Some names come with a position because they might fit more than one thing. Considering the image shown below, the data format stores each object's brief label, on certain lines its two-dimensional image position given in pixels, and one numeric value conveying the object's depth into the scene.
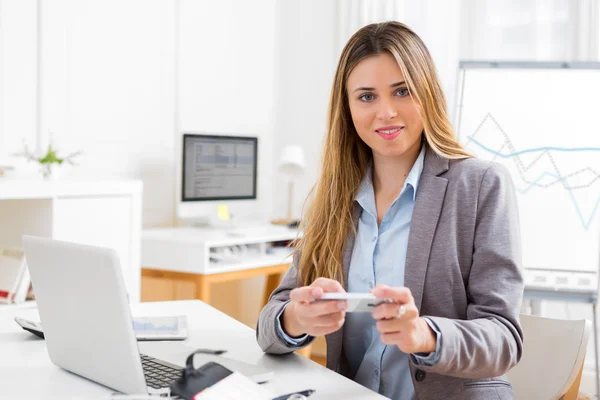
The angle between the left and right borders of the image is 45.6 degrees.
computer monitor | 3.64
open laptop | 1.10
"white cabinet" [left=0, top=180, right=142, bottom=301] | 2.80
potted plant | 2.90
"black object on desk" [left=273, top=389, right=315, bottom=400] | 1.15
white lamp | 4.06
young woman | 1.29
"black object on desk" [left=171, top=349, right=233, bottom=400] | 1.08
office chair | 1.57
